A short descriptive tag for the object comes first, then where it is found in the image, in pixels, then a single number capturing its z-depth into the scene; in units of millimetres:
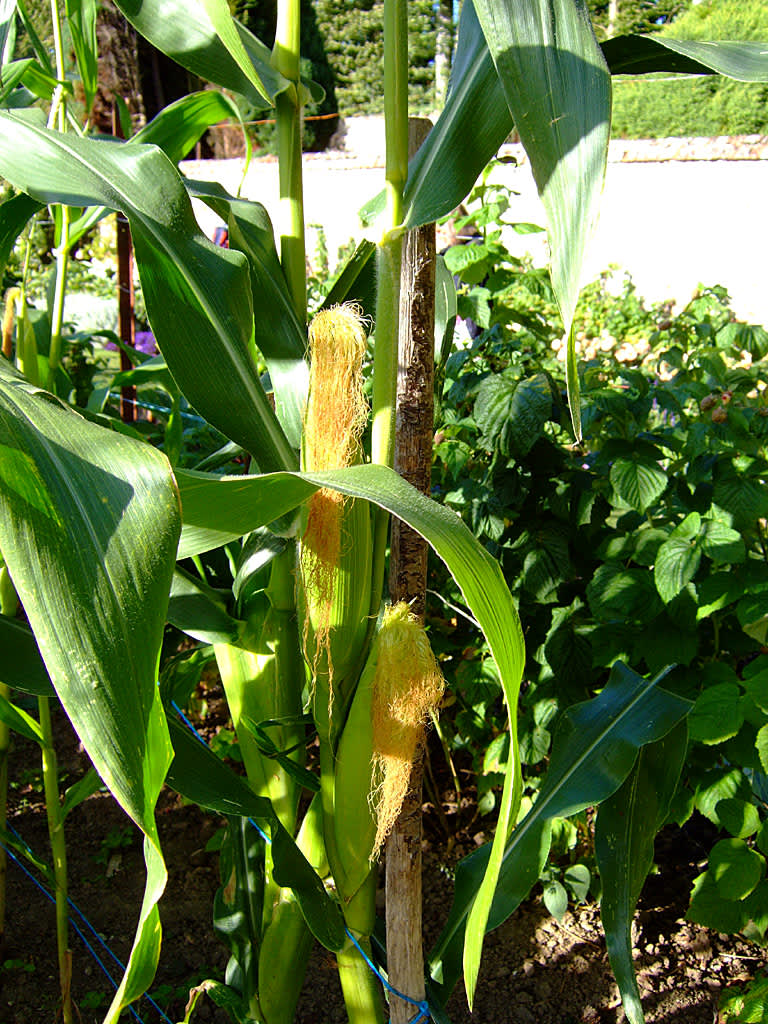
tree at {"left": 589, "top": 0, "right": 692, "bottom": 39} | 15234
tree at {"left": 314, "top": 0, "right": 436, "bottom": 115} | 15977
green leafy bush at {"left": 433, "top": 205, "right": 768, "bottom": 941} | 1071
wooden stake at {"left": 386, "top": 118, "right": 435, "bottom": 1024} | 763
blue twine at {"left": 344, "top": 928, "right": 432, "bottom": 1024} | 840
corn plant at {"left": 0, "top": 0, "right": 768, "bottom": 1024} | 418
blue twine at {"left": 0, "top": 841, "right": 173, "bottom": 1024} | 1239
